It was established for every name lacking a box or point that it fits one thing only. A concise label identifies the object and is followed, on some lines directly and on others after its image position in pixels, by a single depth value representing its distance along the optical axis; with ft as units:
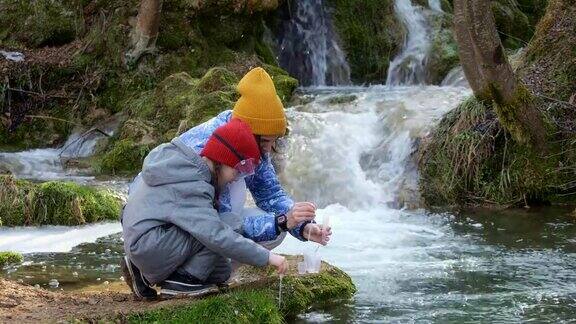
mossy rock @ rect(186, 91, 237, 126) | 36.65
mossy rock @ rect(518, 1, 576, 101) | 31.48
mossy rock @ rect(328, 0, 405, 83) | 52.85
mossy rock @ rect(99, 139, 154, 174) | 36.94
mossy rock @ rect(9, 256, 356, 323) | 13.98
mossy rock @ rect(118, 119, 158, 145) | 38.22
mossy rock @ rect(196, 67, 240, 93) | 39.11
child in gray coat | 13.61
